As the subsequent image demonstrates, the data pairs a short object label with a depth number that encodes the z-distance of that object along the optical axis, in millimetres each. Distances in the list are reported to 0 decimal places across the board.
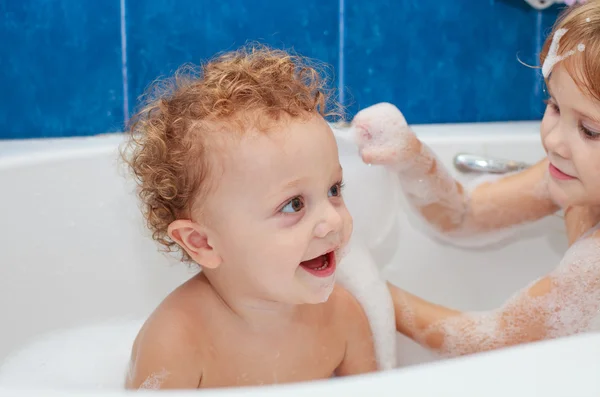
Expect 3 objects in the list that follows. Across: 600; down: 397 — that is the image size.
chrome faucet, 1453
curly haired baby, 830
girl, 969
